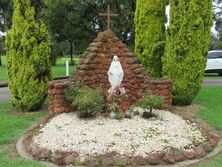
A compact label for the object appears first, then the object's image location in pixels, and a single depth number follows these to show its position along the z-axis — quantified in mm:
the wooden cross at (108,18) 9898
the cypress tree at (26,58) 10961
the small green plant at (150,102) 8500
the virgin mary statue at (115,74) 8664
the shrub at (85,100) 8141
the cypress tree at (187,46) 11312
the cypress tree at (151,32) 12555
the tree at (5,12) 36219
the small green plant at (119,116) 8227
